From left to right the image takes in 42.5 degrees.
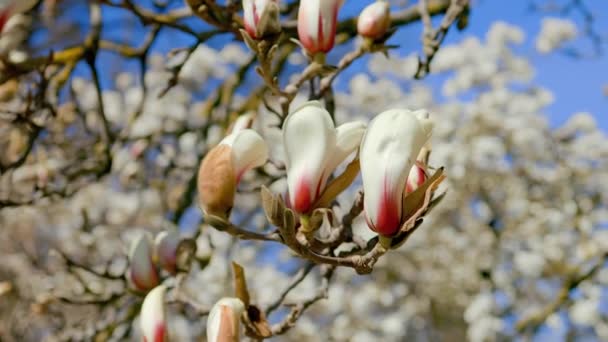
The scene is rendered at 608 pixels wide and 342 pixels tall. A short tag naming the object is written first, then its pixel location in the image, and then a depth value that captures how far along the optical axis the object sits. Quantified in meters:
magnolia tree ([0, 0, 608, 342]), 0.67
